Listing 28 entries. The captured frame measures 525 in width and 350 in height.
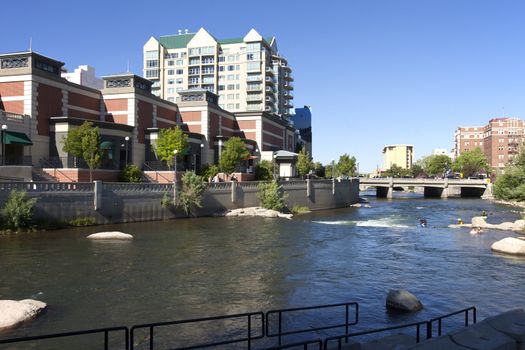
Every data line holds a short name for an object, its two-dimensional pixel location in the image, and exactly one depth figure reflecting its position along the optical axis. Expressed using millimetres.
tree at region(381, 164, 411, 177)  188750
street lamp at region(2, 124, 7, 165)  38797
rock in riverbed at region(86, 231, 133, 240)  31312
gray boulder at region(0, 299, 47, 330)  13906
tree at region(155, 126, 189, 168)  52750
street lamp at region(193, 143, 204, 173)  62847
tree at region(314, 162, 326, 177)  100375
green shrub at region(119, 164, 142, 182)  47344
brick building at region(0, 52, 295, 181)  43344
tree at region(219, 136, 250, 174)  60375
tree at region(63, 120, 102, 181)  41406
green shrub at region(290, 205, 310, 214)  61531
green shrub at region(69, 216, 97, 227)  36709
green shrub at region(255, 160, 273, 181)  70312
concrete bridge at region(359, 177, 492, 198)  109625
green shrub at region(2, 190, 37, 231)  31953
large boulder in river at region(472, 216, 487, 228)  45094
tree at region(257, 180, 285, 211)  56875
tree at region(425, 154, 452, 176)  167512
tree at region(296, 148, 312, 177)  78938
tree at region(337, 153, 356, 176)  121188
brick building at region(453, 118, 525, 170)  177875
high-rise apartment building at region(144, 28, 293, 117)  105125
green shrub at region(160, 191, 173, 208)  45344
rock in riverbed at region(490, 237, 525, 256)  28656
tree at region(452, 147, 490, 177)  156125
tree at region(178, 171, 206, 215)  47219
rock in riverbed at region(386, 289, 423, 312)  16562
